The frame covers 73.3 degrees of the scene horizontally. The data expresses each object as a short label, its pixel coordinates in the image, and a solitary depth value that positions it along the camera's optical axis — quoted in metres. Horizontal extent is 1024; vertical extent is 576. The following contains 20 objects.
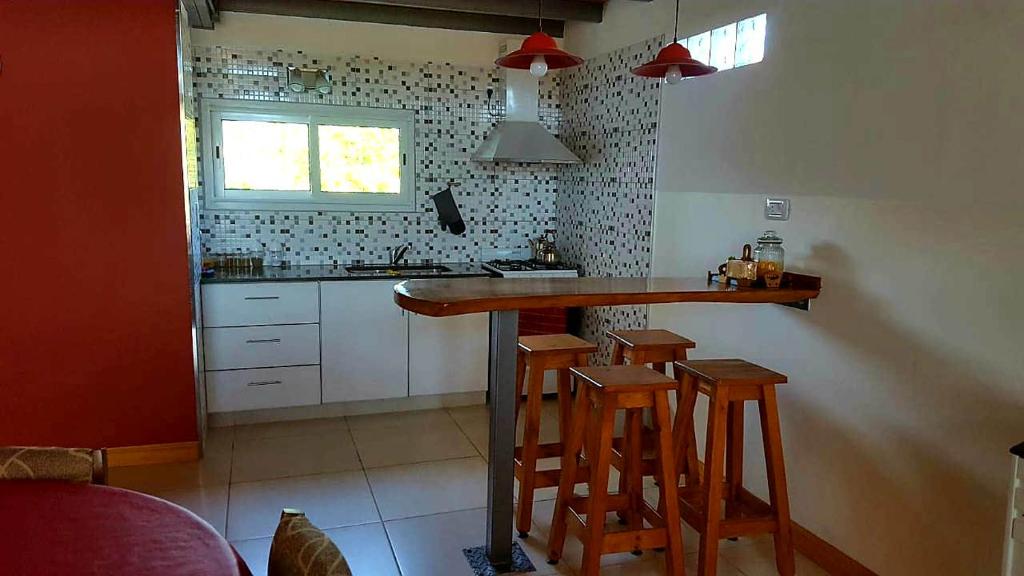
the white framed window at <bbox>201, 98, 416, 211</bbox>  4.18
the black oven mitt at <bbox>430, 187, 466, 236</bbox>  4.59
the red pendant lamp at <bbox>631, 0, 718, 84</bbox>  2.42
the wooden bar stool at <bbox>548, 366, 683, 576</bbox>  2.24
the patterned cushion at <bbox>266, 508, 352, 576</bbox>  0.92
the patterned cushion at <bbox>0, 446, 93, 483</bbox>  1.46
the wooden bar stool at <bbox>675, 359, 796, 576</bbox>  2.32
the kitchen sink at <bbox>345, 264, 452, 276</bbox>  4.26
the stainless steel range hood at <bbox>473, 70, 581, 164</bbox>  4.29
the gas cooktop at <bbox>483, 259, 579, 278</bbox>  4.32
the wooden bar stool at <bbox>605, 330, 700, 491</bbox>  2.73
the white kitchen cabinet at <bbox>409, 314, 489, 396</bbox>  4.19
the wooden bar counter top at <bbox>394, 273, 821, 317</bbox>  2.14
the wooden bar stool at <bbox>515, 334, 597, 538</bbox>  2.69
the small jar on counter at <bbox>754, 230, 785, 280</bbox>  2.57
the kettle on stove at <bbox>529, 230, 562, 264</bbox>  4.77
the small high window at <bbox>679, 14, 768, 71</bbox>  2.88
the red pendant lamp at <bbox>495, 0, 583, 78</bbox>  2.26
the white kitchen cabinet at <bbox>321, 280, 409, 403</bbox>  3.99
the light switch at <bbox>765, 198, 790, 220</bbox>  2.72
